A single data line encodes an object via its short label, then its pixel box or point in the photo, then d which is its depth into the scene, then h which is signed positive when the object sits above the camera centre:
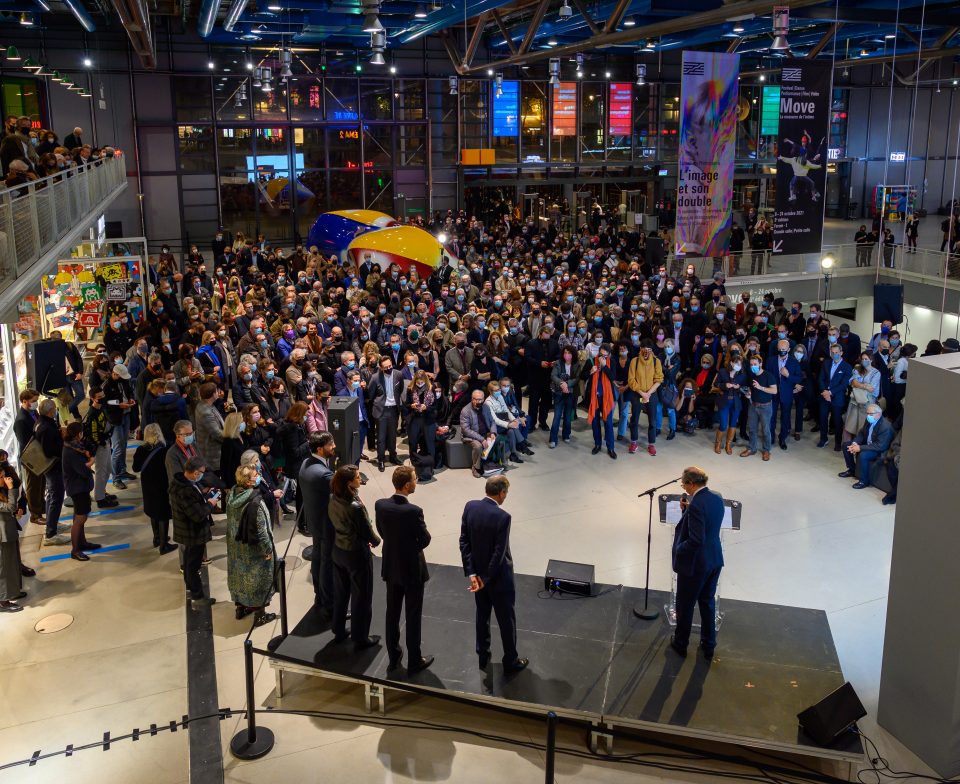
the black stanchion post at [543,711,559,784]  4.79 -3.01
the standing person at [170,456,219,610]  7.60 -2.57
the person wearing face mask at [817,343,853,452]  11.62 -2.35
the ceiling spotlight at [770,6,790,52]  12.10 +2.59
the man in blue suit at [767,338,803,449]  11.55 -2.19
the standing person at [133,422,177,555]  8.23 -2.47
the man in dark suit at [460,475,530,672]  5.96 -2.39
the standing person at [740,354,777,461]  11.44 -2.57
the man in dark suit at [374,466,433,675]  6.01 -2.29
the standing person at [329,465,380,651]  6.30 -2.50
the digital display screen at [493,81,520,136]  30.47 +3.58
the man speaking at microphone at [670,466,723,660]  6.25 -2.47
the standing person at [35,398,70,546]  8.65 -2.52
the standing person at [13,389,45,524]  8.90 -2.22
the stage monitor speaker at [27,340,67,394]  10.85 -1.88
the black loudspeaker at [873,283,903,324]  15.55 -1.65
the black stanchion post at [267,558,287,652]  6.90 -3.16
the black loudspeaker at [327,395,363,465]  8.34 -2.04
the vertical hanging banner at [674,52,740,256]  13.98 +0.99
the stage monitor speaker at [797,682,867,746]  5.64 -3.28
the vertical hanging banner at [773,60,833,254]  12.66 +0.85
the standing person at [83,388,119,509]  9.70 -2.55
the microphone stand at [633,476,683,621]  7.15 -3.29
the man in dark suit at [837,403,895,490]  10.41 -2.79
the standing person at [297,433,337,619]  6.88 -2.34
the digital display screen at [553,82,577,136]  31.18 +3.71
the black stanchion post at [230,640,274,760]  6.01 -3.69
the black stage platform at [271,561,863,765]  5.93 -3.36
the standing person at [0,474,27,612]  7.59 -3.08
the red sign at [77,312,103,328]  15.87 -1.91
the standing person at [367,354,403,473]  11.12 -2.37
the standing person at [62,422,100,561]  8.56 -2.54
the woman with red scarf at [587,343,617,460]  11.67 -2.46
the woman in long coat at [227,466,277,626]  7.07 -2.80
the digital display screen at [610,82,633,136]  31.98 +3.80
